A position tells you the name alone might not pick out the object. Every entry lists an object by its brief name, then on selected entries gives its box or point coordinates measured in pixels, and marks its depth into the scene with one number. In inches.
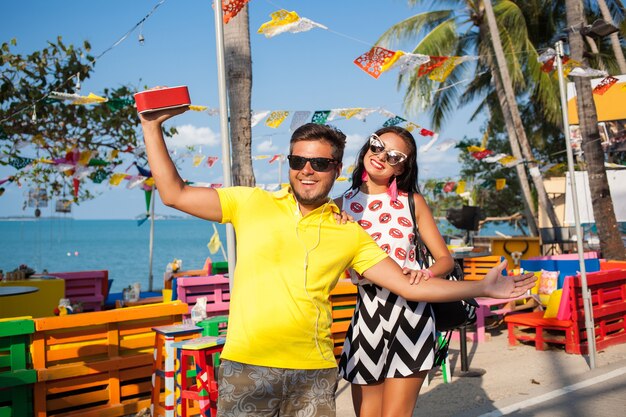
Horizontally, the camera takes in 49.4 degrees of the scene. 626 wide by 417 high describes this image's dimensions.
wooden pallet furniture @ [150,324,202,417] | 207.3
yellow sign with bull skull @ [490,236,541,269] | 732.0
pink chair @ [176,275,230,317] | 326.0
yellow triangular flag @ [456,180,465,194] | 874.5
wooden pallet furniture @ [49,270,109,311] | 492.1
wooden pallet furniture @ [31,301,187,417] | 220.5
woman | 127.1
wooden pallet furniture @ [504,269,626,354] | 330.3
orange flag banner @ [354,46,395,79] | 343.6
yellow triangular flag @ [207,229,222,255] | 630.8
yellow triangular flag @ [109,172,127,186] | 572.1
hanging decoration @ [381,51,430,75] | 345.4
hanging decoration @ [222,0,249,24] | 257.3
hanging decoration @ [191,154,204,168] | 647.1
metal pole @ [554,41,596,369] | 289.3
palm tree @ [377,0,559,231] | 928.3
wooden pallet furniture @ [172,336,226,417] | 194.5
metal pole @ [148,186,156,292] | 692.5
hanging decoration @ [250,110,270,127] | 423.8
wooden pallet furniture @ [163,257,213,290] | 502.6
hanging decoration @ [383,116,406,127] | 443.8
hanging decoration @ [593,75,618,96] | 414.6
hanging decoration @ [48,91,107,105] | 359.3
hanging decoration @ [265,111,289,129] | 424.2
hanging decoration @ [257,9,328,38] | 315.0
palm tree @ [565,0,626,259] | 486.6
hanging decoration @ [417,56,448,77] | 373.3
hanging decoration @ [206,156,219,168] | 653.9
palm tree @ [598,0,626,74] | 834.7
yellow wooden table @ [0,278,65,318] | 422.6
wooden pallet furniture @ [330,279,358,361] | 299.4
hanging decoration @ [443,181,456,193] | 952.9
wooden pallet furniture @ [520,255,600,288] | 420.8
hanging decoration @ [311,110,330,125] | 423.8
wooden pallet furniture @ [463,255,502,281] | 488.7
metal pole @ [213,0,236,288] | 191.2
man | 100.4
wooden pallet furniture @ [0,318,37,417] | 210.2
